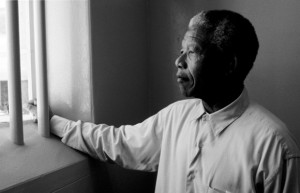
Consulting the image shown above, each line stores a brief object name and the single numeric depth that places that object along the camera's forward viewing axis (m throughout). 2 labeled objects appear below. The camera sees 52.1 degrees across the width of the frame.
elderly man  0.86
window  1.23
